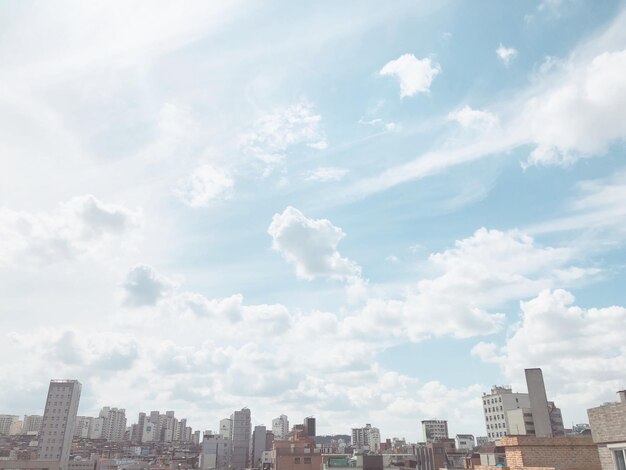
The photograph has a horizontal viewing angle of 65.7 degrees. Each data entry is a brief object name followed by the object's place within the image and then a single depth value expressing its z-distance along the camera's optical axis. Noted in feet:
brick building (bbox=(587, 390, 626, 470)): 53.26
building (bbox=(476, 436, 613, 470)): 64.44
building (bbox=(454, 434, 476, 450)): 456.45
